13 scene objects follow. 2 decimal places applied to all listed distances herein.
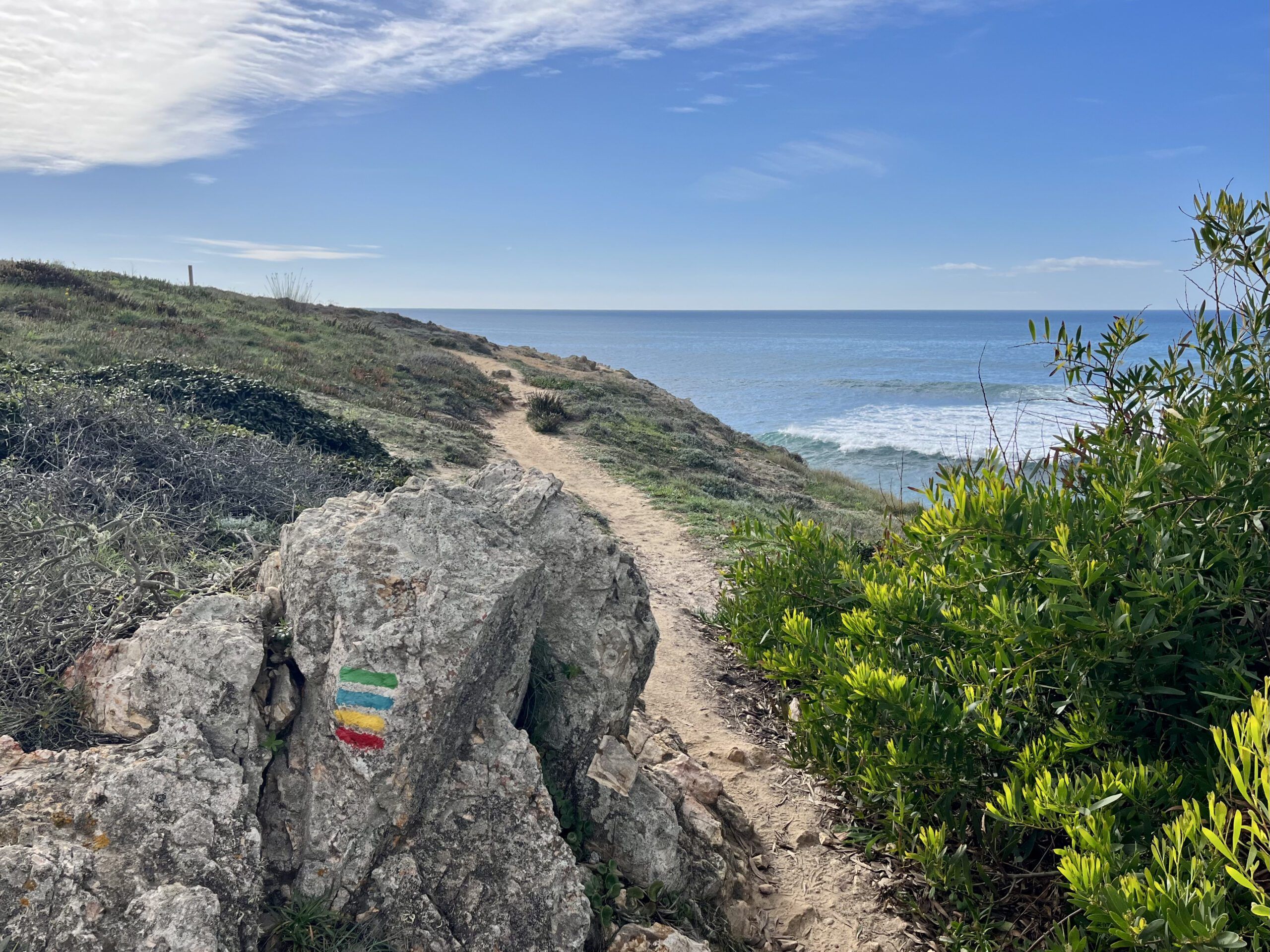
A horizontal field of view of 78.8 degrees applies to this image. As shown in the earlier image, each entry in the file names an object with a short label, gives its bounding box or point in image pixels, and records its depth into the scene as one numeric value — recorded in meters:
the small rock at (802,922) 3.79
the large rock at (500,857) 2.85
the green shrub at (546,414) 20.47
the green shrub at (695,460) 18.95
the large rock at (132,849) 2.18
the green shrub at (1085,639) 2.82
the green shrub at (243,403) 11.01
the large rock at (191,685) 2.81
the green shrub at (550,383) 27.78
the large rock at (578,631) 3.68
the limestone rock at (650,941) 3.01
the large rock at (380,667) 2.76
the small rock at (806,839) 4.43
